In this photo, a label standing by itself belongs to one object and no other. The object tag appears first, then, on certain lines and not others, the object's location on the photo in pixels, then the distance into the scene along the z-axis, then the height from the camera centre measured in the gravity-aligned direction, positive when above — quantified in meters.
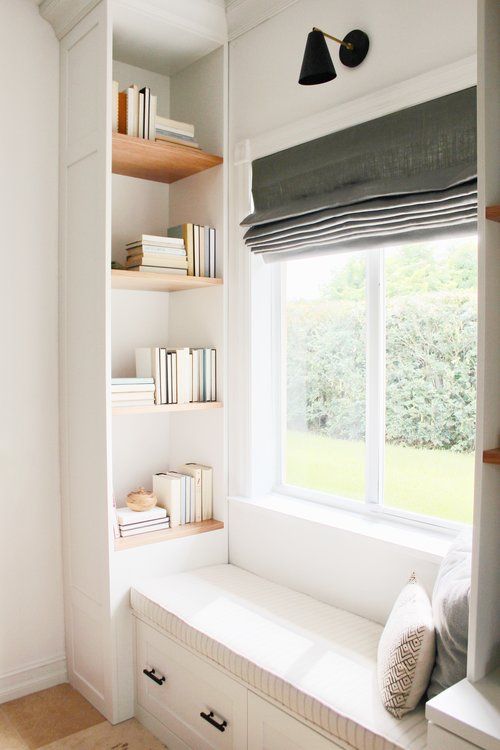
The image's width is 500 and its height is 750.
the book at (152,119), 2.65 +0.98
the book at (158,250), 2.64 +0.45
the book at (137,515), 2.62 -0.64
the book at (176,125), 2.71 +0.98
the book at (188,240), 2.75 +0.50
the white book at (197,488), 2.83 -0.56
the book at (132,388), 2.53 -0.11
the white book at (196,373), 2.78 -0.06
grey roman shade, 1.94 +0.58
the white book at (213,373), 2.81 -0.06
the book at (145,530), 2.61 -0.70
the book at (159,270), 2.64 +0.37
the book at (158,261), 2.64 +0.40
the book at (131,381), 2.53 -0.09
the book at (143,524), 2.62 -0.67
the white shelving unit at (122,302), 2.50 +0.25
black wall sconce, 1.93 +0.88
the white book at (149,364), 2.67 -0.02
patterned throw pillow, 1.60 -0.76
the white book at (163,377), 2.68 -0.07
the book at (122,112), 2.61 +0.99
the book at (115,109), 2.56 +0.98
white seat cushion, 1.63 -0.88
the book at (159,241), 2.64 +0.48
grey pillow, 1.57 -0.66
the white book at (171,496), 2.76 -0.58
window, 2.13 -0.07
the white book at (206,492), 2.85 -0.58
